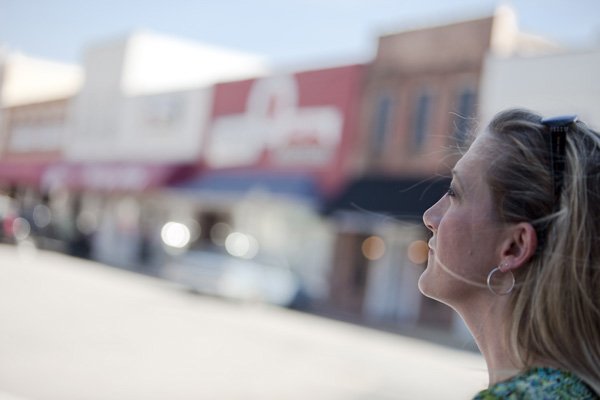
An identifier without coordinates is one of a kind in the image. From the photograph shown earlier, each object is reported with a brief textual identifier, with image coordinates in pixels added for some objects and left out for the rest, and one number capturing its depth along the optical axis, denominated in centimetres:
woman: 138
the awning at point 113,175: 2797
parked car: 1823
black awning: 1853
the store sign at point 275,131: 2305
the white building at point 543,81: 1591
